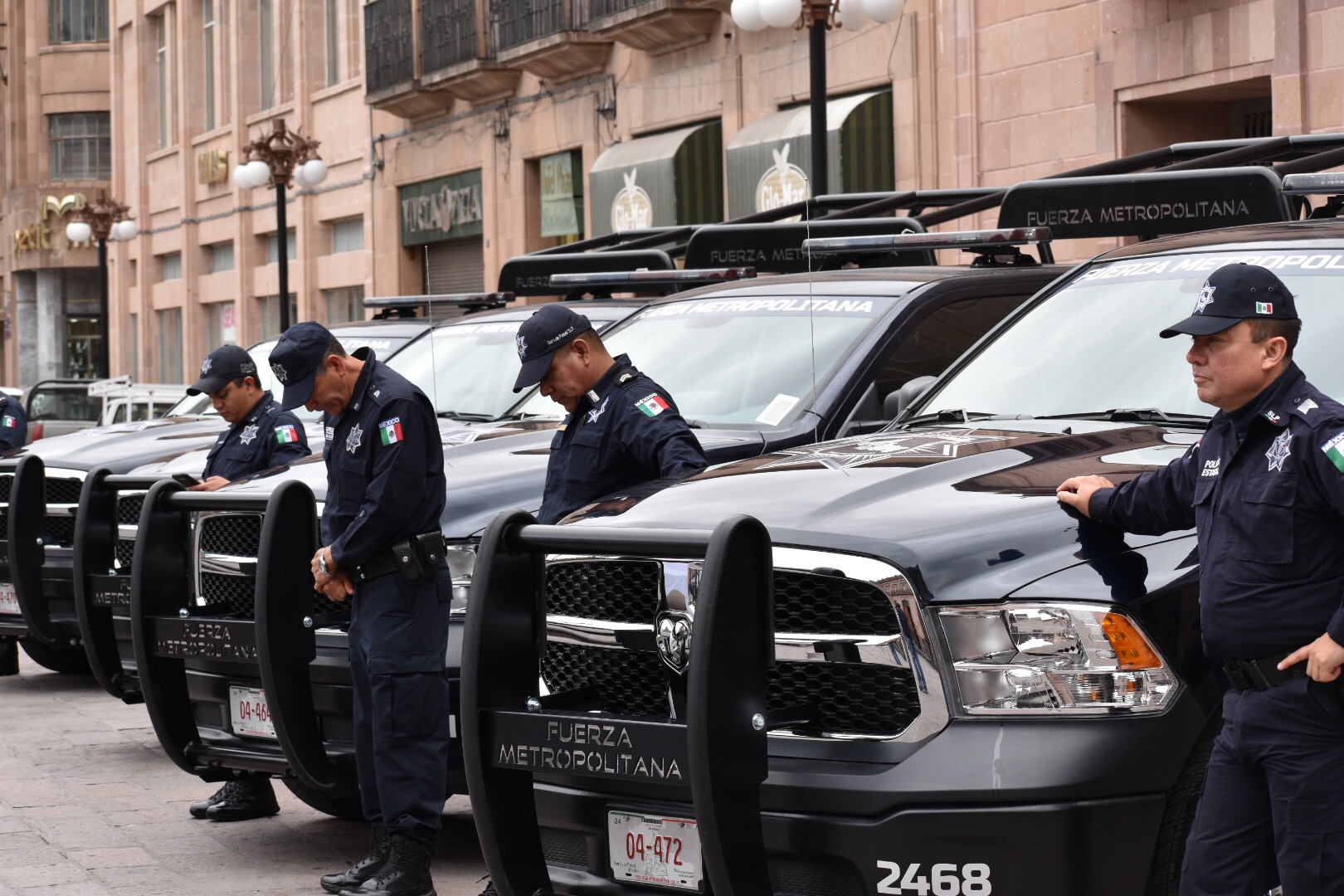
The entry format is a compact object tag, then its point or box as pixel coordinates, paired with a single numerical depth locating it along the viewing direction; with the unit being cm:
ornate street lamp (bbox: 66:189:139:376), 3834
